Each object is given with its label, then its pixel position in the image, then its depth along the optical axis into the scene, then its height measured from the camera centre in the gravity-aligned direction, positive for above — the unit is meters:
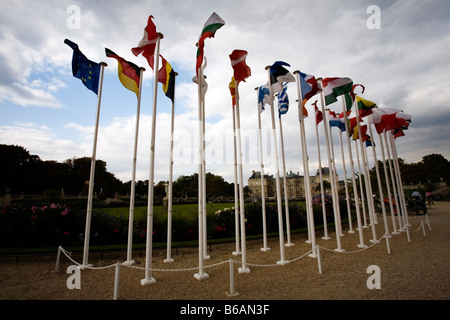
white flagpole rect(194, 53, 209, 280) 5.57 +0.57
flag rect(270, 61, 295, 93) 7.55 +4.11
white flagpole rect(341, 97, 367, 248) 8.44 +1.46
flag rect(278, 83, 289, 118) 8.84 +3.74
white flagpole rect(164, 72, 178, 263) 7.14 +0.03
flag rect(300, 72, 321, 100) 7.99 +3.96
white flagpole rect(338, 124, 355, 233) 11.65 +1.90
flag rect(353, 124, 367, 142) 11.86 +3.36
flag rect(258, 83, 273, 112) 8.45 +3.87
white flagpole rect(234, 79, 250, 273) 6.04 -0.93
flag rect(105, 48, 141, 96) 7.16 +4.12
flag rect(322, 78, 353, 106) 8.95 +4.35
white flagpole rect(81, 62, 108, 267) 6.49 +0.80
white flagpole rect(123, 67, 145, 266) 6.81 +0.51
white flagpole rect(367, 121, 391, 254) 10.42 +2.17
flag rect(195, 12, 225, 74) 5.89 +4.53
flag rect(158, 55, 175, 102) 7.34 +4.02
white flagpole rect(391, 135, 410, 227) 12.99 +2.70
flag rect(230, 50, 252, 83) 6.99 +4.20
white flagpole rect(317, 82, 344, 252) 8.34 +1.43
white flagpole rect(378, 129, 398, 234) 12.70 +2.81
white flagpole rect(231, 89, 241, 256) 7.56 -0.04
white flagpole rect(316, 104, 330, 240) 10.20 -0.99
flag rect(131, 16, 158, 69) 6.31 +4.54
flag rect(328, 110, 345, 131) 11.67 +3.82
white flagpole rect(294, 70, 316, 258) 7.29 +1.29
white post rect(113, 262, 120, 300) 4.45 -1.73
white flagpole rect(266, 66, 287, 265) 6.79 +0.76
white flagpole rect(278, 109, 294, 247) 9.07 +1.82
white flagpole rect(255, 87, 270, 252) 7.72 +0.83
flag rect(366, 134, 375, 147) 13.71 +3.35
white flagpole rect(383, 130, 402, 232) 12.89 +2.68
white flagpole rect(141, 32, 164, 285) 5.31 +0.34
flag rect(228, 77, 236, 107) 8.39 +4.12
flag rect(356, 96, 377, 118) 10.32 +4.16
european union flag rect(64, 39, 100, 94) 6.99 +4.28
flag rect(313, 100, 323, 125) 10.66 +3.88
